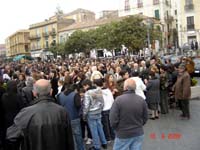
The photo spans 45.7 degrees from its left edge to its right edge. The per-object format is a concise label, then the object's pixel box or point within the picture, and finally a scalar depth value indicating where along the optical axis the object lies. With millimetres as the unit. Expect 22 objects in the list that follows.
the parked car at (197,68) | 15907
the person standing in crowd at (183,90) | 6989
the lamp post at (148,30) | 22917
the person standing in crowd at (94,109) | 5001
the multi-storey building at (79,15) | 63220
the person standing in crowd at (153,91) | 7154
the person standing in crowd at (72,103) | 4751
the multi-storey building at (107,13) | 58856
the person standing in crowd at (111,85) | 5920
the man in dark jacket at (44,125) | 2733
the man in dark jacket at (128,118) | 3717
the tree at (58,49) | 37461
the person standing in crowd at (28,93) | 5476
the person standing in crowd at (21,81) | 6531
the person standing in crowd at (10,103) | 4469
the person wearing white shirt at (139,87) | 6351
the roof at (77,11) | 64219
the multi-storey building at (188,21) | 35571
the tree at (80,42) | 34172
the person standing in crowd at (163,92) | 7634
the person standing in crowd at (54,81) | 7239
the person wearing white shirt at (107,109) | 5426
